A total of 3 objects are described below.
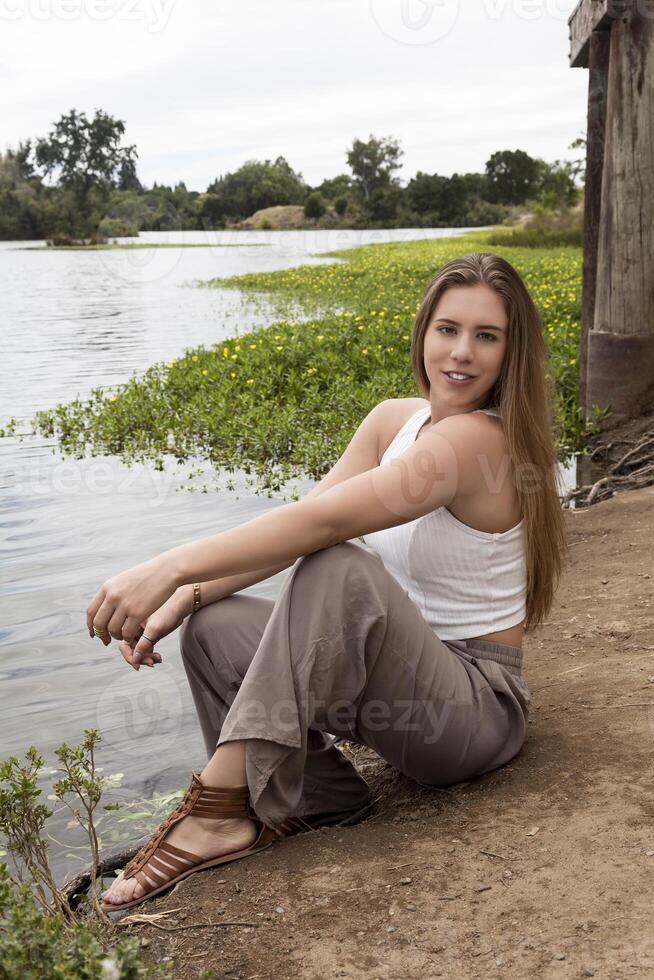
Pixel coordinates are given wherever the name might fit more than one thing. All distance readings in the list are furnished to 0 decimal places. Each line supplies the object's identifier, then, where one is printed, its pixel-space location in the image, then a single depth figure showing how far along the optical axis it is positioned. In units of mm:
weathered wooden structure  5961
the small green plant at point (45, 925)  1540
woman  2248
